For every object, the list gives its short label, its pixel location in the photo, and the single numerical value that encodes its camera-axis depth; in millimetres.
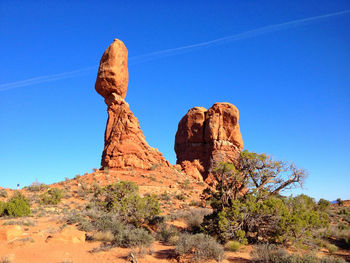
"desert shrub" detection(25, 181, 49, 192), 25328
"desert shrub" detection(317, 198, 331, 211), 24950
